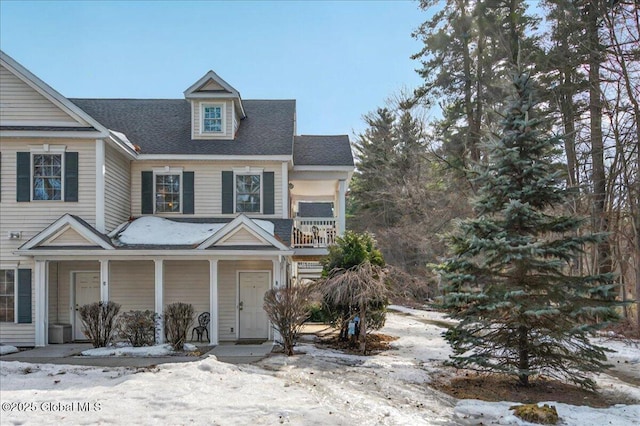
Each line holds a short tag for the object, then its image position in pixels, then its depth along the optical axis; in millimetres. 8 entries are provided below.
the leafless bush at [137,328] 13125
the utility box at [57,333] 14336
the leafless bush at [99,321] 13023
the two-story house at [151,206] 13875
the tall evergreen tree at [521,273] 9539
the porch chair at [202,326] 14859
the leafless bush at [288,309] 12625
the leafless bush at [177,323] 13133
